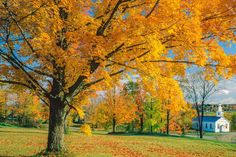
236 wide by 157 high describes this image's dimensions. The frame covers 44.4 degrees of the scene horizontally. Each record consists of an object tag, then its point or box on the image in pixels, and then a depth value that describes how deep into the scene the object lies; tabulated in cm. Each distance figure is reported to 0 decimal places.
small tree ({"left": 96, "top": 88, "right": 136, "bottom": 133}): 4763
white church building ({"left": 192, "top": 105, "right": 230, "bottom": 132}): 10081
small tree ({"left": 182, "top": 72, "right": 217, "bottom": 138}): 4444
